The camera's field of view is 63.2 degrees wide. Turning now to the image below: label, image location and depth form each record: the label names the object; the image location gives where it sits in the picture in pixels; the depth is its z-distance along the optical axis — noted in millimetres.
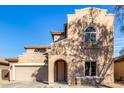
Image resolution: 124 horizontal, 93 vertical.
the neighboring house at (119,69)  8944
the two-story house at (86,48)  6982
